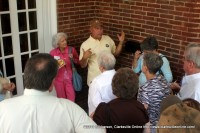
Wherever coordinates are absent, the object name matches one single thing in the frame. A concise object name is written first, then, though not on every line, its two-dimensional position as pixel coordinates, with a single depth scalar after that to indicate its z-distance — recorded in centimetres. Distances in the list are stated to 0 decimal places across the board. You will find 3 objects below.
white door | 457
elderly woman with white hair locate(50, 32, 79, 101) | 468
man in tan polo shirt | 470
